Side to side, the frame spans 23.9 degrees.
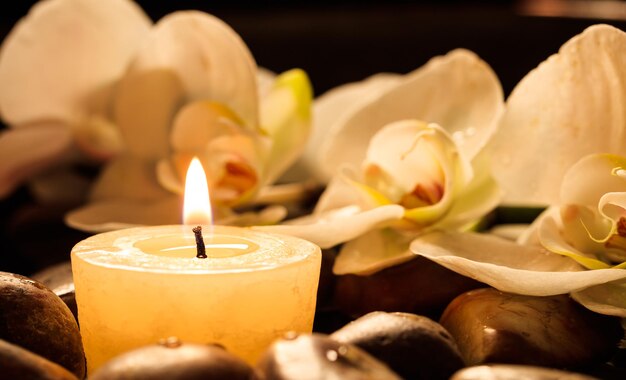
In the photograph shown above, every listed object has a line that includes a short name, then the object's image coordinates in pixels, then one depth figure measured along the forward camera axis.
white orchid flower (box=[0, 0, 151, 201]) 0.41
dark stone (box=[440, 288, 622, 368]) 0.29
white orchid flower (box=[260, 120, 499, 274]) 0.33
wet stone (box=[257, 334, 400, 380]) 0.25
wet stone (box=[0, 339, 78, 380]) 0.26
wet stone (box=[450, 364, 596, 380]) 0.26
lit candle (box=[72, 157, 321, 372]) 0.28
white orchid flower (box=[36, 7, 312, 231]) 0.38
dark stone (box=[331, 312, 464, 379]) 0.28
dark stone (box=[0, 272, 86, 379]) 0.28
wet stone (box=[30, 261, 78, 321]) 0.32
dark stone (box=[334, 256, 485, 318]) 0.33
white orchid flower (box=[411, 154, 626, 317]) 0.30
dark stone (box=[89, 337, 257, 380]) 0.26
